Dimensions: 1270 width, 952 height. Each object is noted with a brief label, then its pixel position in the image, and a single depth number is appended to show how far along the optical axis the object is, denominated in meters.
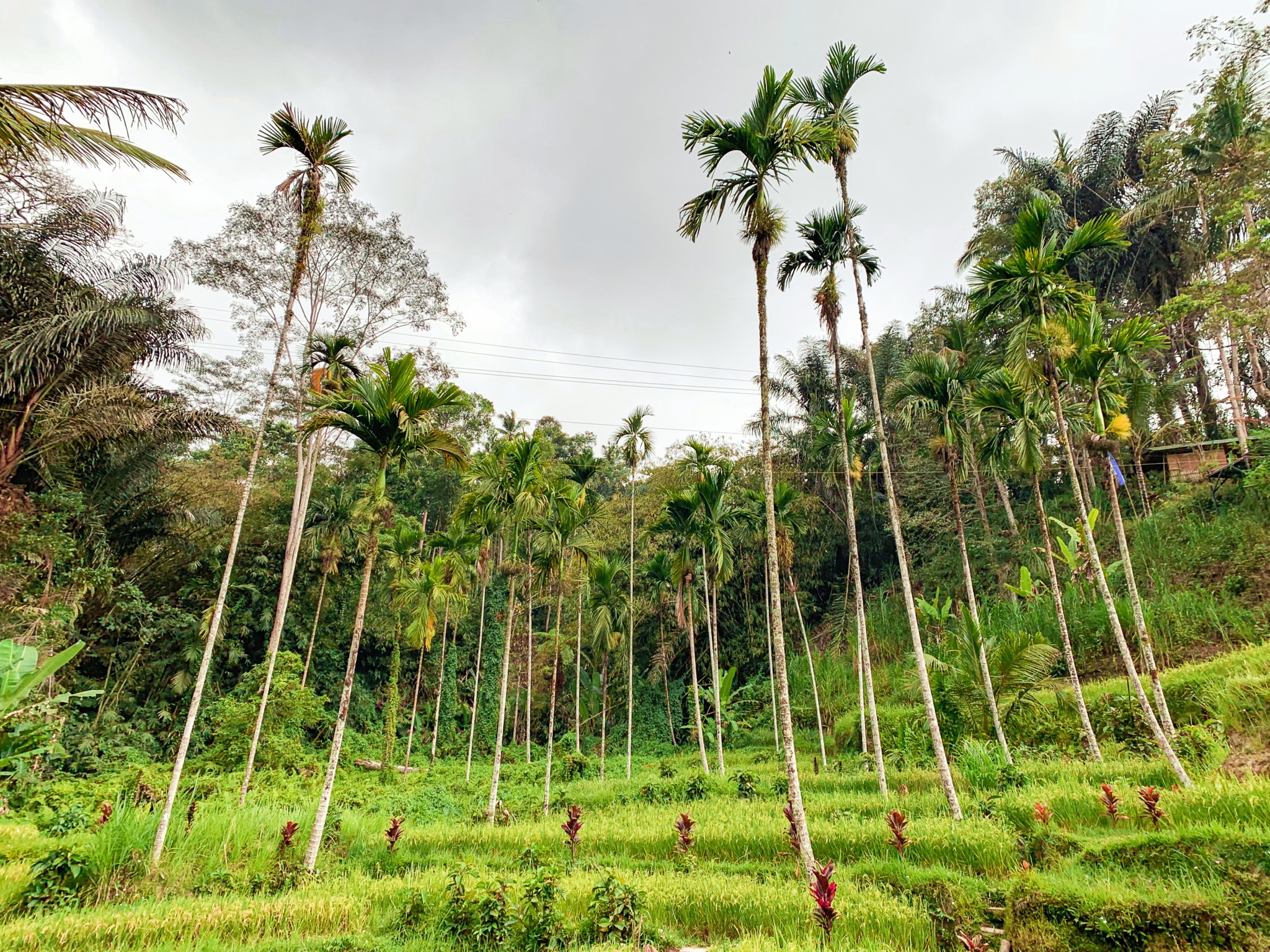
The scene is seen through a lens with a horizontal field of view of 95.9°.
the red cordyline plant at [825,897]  4.98
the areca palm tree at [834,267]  12.96
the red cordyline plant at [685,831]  8.29
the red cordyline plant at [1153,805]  6.87
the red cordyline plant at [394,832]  9.27
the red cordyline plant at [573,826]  7.92
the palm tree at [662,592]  22.14
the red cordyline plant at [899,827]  7.34
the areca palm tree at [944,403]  12.94
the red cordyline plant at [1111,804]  7.50
